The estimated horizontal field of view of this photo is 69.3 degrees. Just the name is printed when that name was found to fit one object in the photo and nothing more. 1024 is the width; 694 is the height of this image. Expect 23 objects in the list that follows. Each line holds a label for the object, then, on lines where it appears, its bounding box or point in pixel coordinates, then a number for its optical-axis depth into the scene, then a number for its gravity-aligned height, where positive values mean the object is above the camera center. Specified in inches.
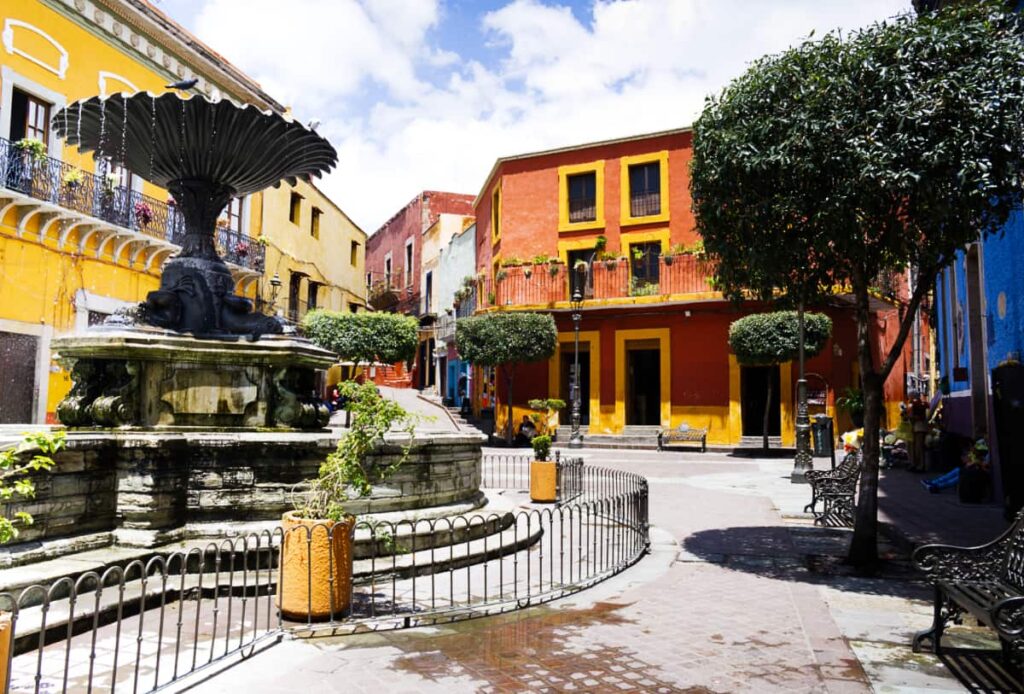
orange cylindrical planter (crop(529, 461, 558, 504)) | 447.5 -47.8
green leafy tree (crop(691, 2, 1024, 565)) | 233.3 +81.5
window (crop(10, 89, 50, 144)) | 654.5 +256.2
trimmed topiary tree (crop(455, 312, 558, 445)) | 965.8 +82.4
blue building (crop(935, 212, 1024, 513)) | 389.1 +33.0
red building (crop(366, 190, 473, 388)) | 1660.9 +344.1
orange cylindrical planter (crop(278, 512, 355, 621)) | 191.6 -43.4
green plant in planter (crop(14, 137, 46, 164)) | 620.4 +214.6
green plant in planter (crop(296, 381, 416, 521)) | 202.4 -14.4
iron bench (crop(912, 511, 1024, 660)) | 170.6 -43.5
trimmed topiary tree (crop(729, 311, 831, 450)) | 837.2 +75.3
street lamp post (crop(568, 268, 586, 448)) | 935.0 +13.1
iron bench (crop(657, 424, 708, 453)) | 947.8 -43.2
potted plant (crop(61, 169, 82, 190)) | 666.2 +201.4
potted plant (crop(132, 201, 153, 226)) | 743.1 +190.3
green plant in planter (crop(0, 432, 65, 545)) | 110.2 -9.0
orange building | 973.2 +141.1
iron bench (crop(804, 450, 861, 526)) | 379.9 -47.0
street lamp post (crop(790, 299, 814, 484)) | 594.9 -31.6
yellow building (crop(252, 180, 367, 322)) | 1061.8 +245.2
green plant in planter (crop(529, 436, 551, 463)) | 456.1 -28.2
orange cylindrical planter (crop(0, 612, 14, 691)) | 107.3 -35.1
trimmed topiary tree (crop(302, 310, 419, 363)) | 976.9 +89.6
